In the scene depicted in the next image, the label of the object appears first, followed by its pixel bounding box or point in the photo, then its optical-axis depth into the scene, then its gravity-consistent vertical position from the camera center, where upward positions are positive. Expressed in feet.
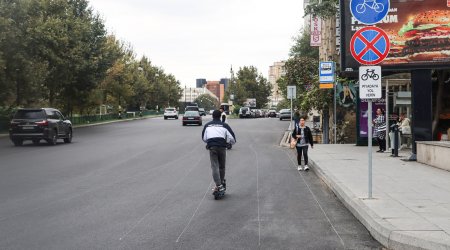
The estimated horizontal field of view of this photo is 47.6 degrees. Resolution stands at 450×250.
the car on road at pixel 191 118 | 154.92 -2.27
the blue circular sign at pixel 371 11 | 28.86 +5.62
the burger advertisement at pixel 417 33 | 52.54 +7.96
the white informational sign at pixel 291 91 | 94.73 +3.47
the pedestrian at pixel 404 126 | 64.34 -2.12
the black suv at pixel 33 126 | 77.92 -2.18
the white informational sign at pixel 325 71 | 70.18 +5.34
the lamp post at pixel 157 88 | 317.42 +14.11
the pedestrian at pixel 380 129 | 61.31 -2.36
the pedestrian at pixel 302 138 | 47.91 -2.65
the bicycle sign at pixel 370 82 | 28.94 +1.56
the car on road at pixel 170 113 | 233.66 -1.01
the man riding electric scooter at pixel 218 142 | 33.06 -2.04
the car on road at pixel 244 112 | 262.63 -0.88
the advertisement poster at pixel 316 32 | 144.09 +22.10
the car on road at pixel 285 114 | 218.96 -1.72
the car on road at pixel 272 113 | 301.39 -1.72
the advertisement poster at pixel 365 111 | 71.20 -0.21
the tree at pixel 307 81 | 81.48 +5.72
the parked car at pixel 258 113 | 290.83 -1.64
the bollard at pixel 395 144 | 56.39 -3.85
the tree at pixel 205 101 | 554.79 +10.40
